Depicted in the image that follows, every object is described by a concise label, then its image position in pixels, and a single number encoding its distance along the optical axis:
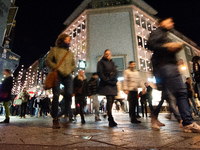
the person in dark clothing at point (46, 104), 11.82
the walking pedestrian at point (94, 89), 4.55
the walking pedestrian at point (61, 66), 3.14
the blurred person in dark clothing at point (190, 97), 6.14
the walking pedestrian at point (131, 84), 4.92
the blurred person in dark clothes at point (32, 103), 12.04
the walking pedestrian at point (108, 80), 3.68
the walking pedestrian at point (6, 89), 5.14
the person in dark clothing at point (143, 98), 7.91
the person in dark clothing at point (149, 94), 7.72
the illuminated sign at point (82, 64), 19.19
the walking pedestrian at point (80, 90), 5.14
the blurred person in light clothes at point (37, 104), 11.73
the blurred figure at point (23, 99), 8.77
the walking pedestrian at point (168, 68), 2.51
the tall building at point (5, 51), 10.66
